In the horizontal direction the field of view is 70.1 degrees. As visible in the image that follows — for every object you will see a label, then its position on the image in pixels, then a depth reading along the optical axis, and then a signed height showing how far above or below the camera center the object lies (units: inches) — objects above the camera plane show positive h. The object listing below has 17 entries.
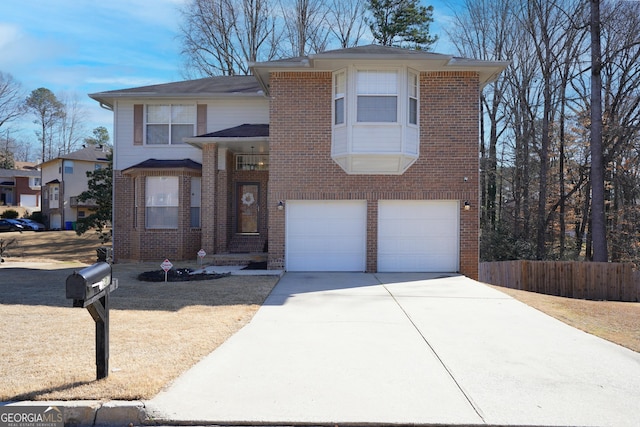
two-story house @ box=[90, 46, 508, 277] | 498.3 +55.5
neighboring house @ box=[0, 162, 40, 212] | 2332.7 +96.3
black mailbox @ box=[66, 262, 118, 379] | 162.6 -33.6
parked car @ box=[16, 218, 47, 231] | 1627.7 -65.9
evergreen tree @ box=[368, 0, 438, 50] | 1166.3 +485.7
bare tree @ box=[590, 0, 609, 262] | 732.7 +108.1
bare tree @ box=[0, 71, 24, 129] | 1793.8 +384.2
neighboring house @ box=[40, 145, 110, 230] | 1654.8 +72.6
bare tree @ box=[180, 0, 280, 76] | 1196.5 +473.7
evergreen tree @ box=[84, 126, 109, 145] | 2600.6 +425.8
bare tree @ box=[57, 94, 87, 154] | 2330.2 +330.2
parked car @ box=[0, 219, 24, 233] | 1577.3 -67.5
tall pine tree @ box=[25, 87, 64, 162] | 2239.2 +491.3
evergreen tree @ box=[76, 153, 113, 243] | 871.7 +19.5
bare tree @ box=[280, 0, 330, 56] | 1182.3 +462.7
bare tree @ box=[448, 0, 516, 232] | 1007.0 +268.5
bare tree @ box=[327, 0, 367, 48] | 1210.4 +476.3
